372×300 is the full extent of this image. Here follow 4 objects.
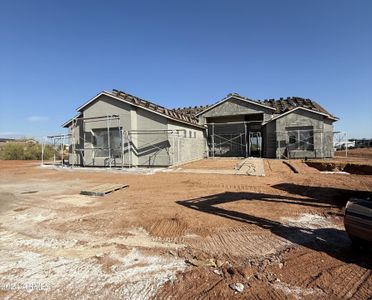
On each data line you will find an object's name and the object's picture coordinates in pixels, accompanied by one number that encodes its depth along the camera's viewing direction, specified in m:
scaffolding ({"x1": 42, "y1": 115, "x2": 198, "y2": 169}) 17.70
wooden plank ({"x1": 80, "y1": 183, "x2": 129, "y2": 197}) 9.23
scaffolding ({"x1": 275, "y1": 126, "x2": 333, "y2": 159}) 22.52
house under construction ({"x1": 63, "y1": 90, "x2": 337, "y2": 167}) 17.89
